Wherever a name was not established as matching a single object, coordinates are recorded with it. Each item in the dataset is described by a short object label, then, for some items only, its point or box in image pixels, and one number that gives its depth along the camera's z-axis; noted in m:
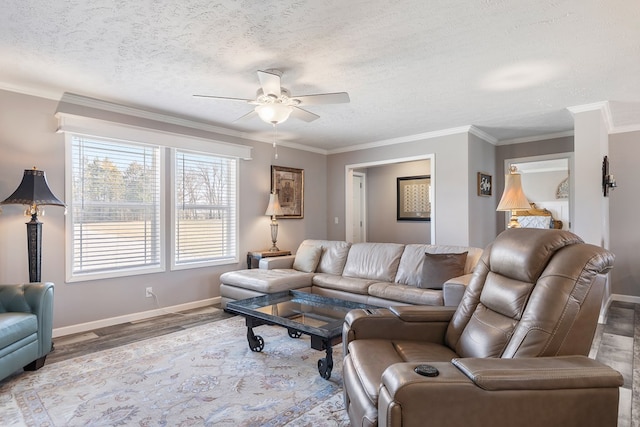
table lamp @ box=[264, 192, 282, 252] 5.30
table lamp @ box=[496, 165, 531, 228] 3.48
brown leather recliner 1.22
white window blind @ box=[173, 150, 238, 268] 4.53
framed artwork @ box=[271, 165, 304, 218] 5.66
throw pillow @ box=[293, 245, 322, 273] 4.82
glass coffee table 2.46
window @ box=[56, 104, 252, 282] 3.68
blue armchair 2.45
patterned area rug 2.09
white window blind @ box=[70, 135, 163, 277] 3.70
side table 5.02
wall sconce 3.95
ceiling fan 2.74
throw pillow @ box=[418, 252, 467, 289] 3.57
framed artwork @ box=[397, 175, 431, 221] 6.72
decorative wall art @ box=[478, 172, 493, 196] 5.11
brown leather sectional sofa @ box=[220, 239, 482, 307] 3.61
